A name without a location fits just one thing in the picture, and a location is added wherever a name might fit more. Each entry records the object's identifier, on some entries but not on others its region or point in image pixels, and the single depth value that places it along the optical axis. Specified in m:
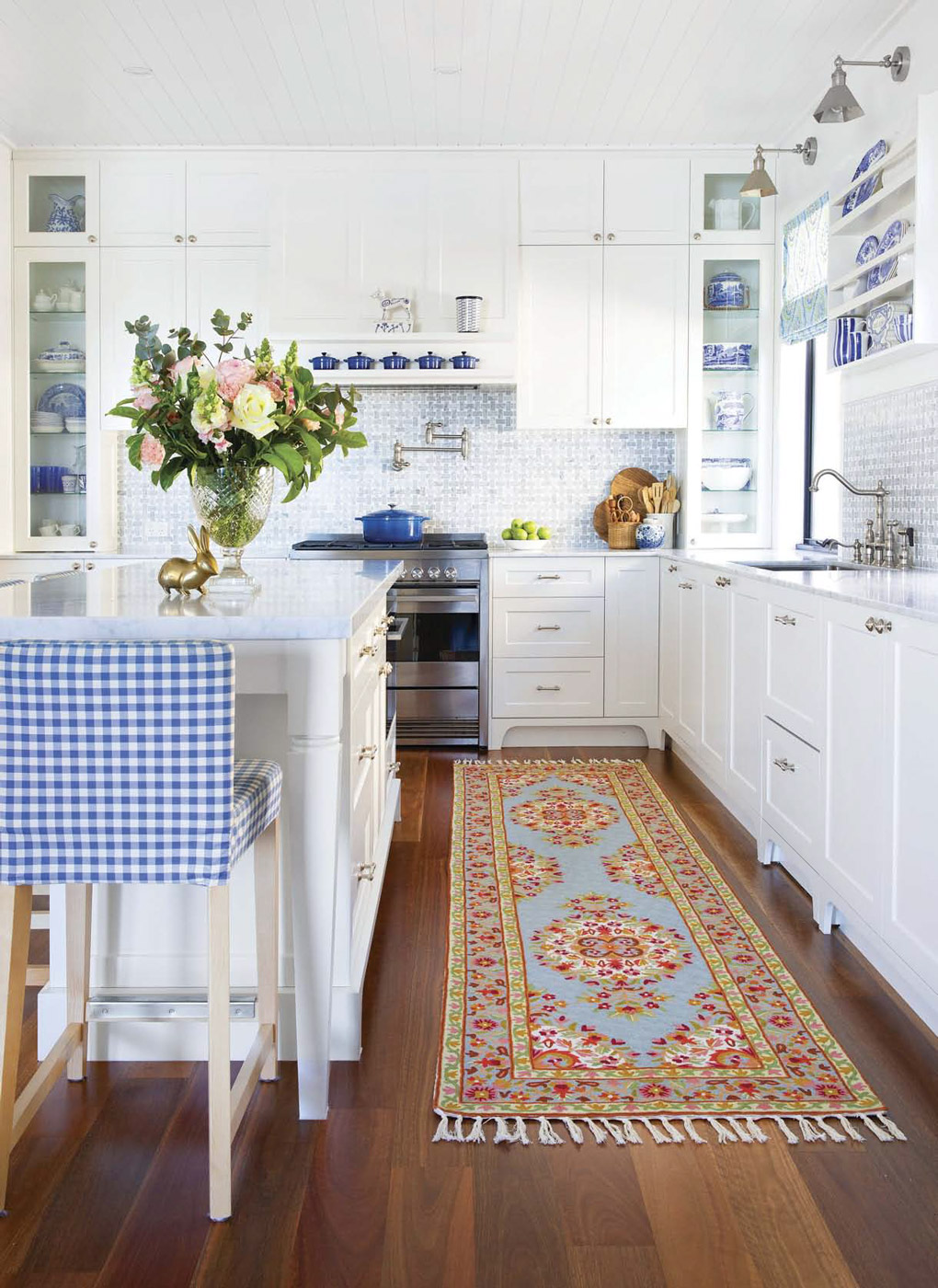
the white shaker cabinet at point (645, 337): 5.18
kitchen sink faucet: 3.78
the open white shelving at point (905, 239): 3.24
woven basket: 5.39
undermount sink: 4.14
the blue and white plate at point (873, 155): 3.68
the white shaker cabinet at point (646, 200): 5.14
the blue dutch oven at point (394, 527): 5.22
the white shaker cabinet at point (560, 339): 5.19
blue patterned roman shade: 4.50
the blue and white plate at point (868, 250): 3.73
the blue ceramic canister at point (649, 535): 5.27
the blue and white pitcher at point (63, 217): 5.18
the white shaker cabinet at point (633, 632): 5.13
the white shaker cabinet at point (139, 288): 5.18
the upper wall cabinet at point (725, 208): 5.14
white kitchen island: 1.97
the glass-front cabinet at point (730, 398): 5.20
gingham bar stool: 1.61
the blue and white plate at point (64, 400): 5.29
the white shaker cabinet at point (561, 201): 5.14
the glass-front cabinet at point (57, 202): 5.16
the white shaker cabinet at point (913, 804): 2.22
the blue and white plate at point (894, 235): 3.48
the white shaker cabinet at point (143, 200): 5.15
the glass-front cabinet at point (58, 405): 5.21
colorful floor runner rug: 1.99
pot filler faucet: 5.59
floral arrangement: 2.21
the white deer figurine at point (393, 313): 5.10
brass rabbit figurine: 2.26
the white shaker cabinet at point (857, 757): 2.49
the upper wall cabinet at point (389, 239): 5.13
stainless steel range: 5.06
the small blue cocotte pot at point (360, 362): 5.19
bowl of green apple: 5.30
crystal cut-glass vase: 2.39
